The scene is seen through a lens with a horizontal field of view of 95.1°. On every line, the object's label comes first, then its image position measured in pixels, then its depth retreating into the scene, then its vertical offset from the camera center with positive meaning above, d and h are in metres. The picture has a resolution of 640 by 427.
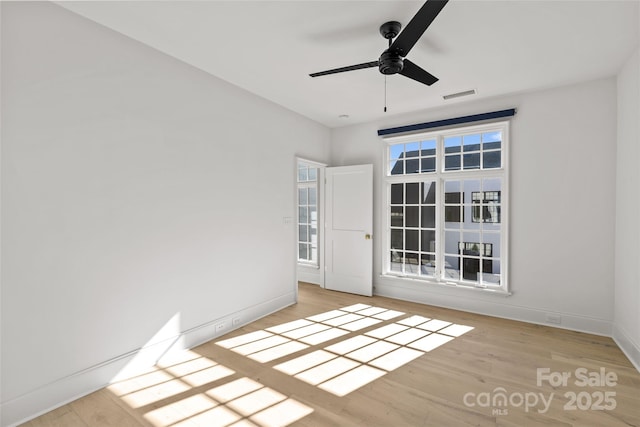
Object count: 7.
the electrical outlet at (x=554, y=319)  3.42 -1.31
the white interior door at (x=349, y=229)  4.66 -0.35
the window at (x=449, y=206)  3.84 +0.01
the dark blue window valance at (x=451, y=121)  3.65 +1.17
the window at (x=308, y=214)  5.52 -0.12
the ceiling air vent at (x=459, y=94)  3.56 +1.41
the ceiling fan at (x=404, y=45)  1.69 +1.12
